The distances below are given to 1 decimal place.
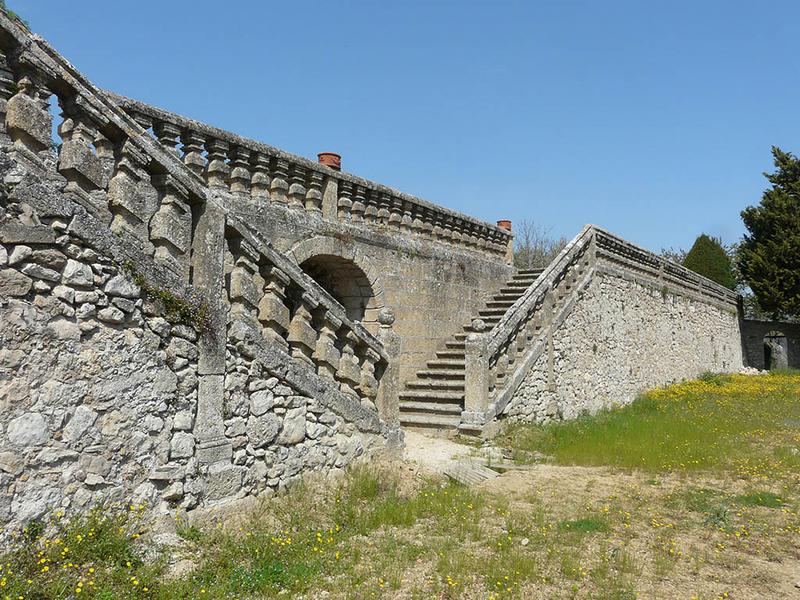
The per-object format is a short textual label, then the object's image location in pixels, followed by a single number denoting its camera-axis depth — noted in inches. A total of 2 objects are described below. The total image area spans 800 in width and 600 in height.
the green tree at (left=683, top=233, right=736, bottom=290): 1029.2
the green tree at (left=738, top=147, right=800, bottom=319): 939.3
